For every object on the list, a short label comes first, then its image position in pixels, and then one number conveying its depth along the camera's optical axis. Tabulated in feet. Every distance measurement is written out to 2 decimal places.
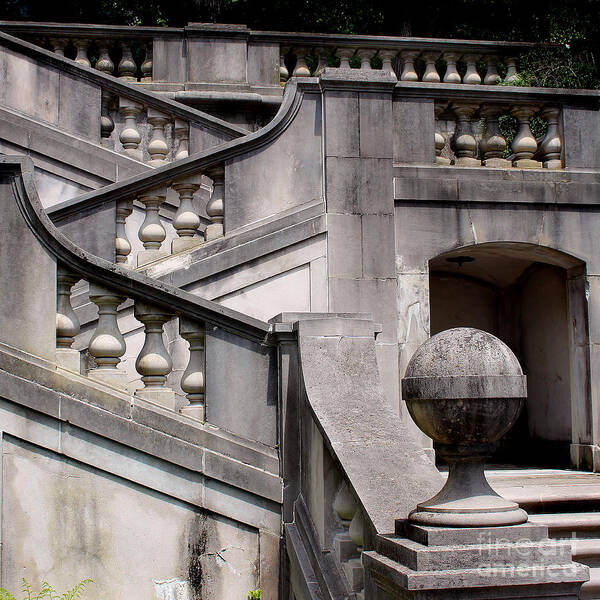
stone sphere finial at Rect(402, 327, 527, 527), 11.09
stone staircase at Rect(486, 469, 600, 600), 16.10
